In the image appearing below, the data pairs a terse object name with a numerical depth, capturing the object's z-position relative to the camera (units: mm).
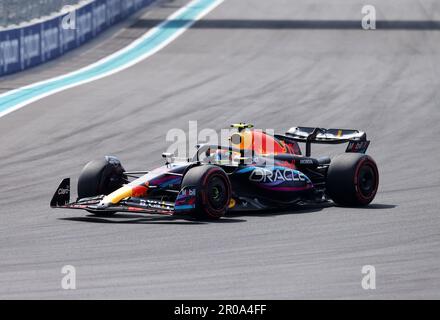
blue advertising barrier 28219
